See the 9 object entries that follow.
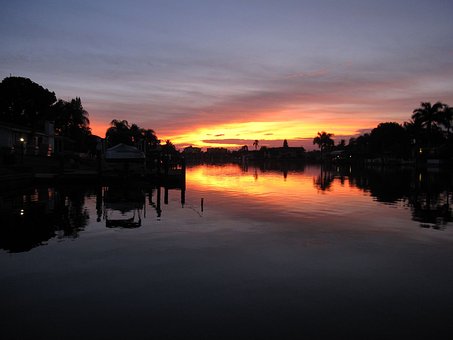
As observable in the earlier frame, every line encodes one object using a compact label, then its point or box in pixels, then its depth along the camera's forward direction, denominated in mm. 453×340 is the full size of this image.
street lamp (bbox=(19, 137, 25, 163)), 45888
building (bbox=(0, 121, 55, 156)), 41500
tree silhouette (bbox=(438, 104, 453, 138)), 87688
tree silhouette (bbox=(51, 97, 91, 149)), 70438
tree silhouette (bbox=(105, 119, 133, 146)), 82000
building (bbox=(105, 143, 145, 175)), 36062
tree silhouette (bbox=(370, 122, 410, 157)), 104875
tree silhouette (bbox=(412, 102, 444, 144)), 88625
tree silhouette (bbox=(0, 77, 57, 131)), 54094
